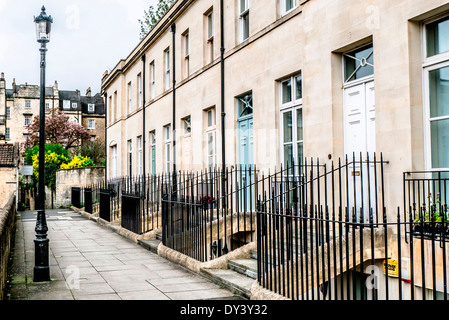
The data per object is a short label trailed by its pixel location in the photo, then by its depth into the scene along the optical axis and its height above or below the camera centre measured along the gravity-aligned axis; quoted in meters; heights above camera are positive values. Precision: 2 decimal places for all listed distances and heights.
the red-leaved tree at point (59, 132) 58.72 +6.46
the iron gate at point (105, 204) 17.92 -0.90
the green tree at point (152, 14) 31.97 +11.82
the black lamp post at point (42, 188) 8.43 -0.11
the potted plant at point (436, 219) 5.45 -0.51
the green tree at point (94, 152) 52.07 +3.33
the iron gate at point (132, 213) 13.64 -0.98
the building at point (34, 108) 66.12 +10.94
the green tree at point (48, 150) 42.94 +2.99
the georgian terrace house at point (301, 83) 6.49 +1.94
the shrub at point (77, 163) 36.19 +1.47
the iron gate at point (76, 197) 27.86 -0.91
